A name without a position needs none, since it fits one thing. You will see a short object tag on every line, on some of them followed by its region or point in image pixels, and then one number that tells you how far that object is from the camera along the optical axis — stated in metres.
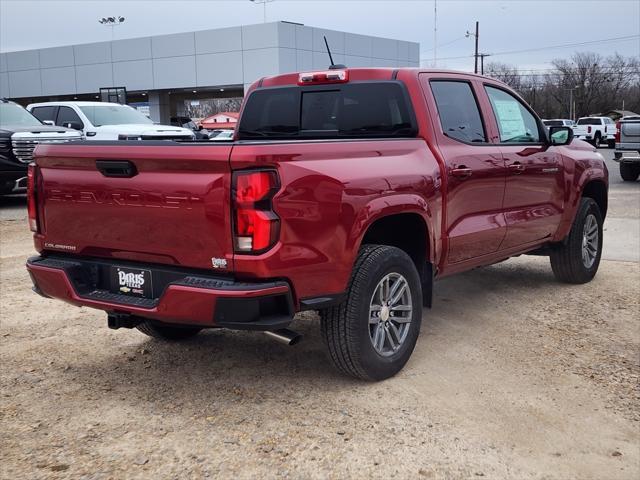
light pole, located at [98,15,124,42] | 51.09
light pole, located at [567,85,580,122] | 81.43
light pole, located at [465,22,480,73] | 65.31
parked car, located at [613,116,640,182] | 17.70
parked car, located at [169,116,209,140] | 25.89
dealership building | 39.88
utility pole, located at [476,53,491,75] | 68.09
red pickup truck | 3.52
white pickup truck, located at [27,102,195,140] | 14.97
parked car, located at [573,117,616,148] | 40.84
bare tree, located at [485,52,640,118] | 84.56
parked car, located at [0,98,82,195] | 12.74
